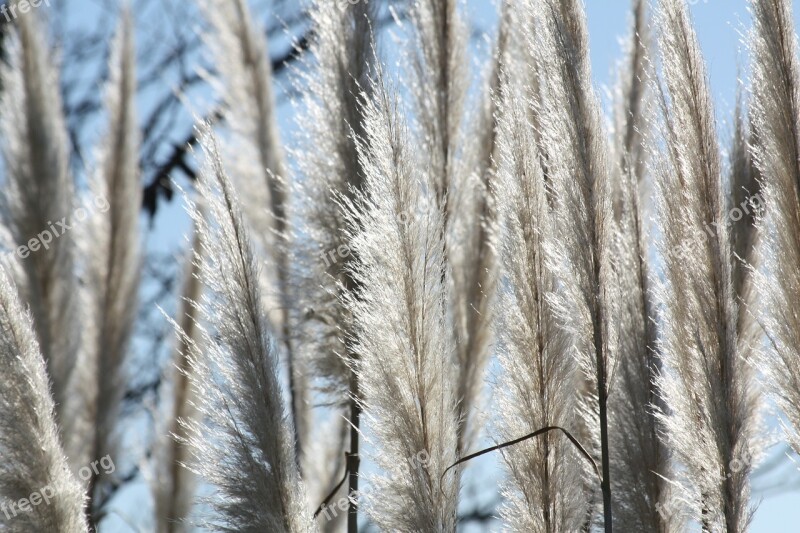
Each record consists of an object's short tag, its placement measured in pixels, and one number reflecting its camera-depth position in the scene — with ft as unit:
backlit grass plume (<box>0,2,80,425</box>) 21.17
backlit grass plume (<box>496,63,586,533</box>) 13.67
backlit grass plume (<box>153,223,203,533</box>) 23.12
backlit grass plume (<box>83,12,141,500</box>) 22.08
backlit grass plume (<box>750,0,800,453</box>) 13.50
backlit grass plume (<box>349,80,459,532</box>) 12.98
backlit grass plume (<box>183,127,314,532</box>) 13.58
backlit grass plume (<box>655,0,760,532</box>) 13.69
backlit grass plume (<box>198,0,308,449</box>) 22.30
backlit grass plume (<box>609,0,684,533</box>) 15.21
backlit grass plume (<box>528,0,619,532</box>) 13.87
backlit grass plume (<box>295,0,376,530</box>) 17.37
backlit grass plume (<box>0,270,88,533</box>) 14.69
